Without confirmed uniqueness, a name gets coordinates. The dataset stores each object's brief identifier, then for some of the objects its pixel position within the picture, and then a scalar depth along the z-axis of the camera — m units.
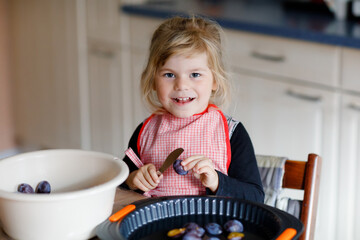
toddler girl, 1.34
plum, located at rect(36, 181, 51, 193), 1.15
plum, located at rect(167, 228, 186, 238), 1.05
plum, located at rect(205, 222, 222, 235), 1.05
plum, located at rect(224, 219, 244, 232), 1.06
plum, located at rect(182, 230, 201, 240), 1.01
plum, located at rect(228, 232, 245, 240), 1.04
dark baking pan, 1.05
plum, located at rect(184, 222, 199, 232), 1.04
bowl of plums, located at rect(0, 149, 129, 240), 1.01
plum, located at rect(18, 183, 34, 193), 1.12
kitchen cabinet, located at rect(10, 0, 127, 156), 3.04
